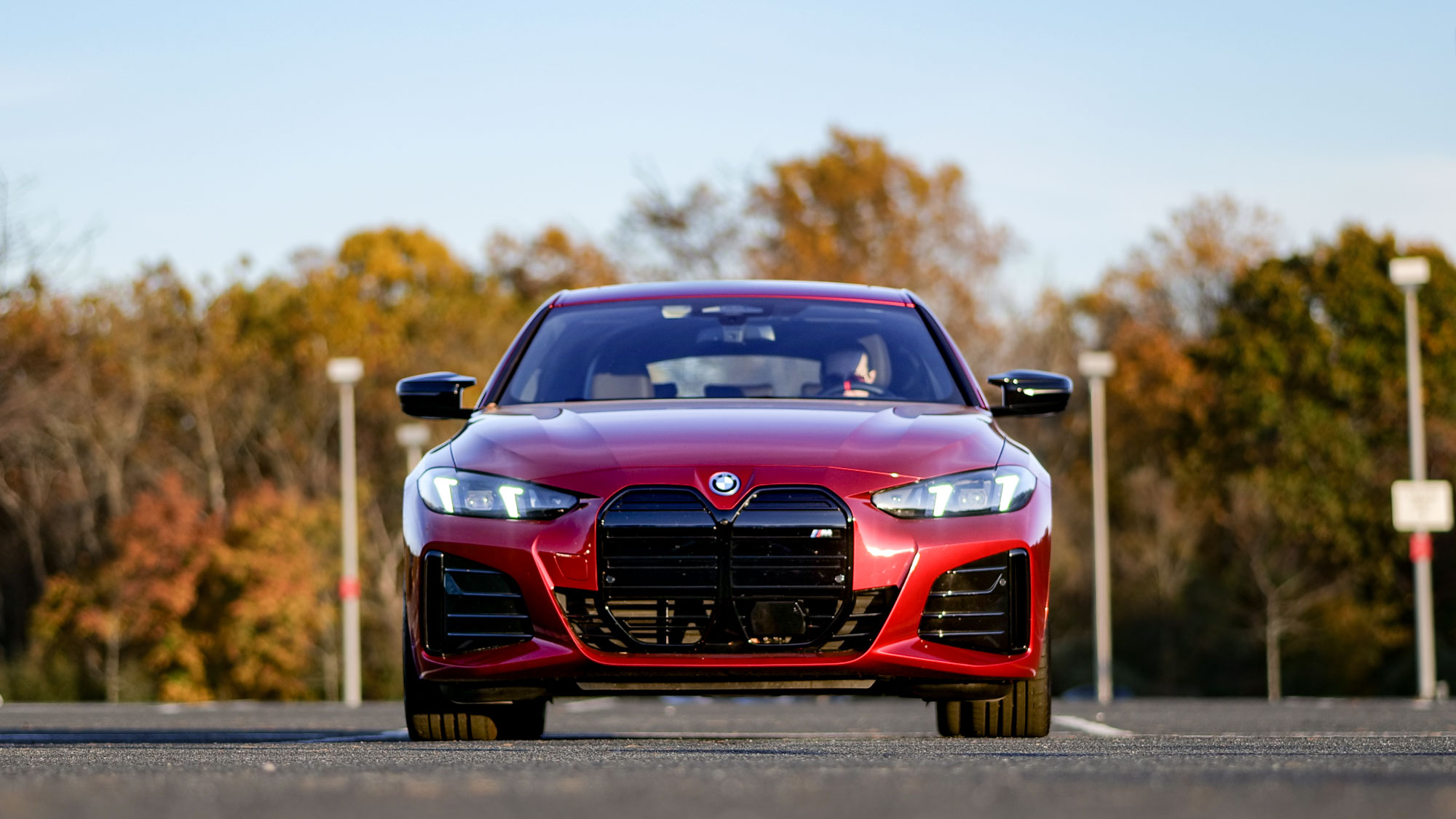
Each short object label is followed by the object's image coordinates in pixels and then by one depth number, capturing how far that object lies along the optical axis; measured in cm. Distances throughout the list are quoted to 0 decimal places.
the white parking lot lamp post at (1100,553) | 3644
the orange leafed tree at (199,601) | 4603
